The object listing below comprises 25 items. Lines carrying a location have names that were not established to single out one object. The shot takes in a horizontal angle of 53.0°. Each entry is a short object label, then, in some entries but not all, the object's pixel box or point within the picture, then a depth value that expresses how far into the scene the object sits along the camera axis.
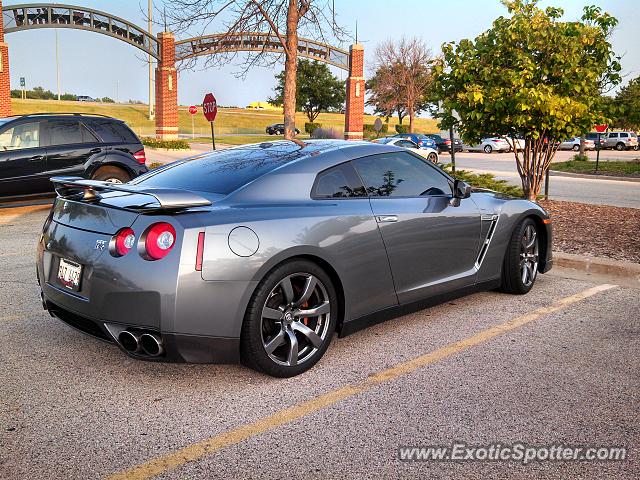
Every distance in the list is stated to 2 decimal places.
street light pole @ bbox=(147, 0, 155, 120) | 43.33
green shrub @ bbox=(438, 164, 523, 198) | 12.91
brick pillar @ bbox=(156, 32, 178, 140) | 38.22
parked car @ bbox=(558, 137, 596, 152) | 49.59
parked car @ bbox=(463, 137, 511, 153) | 47.91
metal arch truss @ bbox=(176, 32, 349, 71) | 37.28
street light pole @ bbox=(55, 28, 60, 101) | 97.31
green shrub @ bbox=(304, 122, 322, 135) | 63.60
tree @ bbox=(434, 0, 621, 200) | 10.84
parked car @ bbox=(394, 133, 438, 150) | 39.44
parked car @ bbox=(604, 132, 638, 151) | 51.19
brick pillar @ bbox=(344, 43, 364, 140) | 40.66
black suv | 11.19
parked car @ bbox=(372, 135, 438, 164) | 30.19
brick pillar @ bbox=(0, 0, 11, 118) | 28.23
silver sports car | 3.61
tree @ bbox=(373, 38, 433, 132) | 64.06
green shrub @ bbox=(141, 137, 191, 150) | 34.84
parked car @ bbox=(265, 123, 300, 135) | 66.00
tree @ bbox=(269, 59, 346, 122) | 72.38
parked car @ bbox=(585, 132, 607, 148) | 51.28
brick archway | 31.45
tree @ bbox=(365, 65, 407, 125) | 65.69
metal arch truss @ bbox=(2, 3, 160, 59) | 31.23
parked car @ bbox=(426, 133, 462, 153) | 45.15
